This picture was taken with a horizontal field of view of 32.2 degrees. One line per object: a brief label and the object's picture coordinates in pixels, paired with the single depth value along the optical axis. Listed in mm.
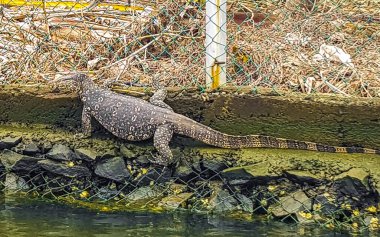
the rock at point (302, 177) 6027
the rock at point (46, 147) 6668
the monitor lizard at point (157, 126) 6270
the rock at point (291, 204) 5945
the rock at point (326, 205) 5910
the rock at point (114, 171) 6461
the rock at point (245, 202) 6102
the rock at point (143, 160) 6461
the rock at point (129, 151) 6508
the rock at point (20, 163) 6637
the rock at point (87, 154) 6516
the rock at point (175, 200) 6148
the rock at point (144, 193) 6383
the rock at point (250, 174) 6129
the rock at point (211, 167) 6328
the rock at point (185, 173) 6372
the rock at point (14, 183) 6645
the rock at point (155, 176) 6410
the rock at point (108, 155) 6516
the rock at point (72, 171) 6547
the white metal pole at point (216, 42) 6367
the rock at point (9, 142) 6715
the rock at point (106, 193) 6438
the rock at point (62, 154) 6574
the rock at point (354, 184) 5898
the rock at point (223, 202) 6113
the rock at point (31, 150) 6668
